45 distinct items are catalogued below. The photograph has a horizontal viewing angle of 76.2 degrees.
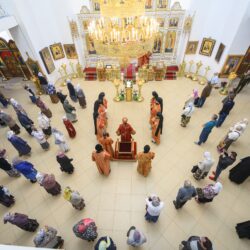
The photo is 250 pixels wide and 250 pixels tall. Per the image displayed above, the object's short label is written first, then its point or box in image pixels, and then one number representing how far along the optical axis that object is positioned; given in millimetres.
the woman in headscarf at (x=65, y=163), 5136
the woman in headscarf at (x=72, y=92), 8412
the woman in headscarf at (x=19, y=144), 5684
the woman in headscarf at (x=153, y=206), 3875
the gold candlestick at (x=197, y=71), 10273
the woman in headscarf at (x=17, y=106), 6752
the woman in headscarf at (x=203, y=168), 4770
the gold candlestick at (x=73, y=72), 11027
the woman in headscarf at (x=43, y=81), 9098
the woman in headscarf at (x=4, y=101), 8740
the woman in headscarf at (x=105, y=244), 3118
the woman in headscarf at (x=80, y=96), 8019
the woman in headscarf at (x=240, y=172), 4800
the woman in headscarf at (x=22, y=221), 3929
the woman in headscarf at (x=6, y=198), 4695
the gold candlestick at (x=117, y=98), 9094
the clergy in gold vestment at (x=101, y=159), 4798
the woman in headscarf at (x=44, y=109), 7531
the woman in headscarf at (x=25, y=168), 4885
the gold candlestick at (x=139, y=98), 9020
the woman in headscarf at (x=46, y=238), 3674
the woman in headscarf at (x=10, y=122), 6867
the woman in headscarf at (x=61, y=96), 7711
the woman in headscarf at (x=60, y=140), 5809
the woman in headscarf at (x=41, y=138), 6041
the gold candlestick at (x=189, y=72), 10516
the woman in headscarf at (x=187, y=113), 6648
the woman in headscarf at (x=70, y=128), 6376
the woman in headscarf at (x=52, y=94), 8656
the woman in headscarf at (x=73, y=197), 4301
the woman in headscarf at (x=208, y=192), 4227
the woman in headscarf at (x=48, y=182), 4652
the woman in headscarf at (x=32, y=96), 8405
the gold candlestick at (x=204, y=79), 10112
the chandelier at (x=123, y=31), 4207
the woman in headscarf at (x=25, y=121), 6527
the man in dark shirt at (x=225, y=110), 6534
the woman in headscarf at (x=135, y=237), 3564
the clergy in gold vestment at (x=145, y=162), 4834
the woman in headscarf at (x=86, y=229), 3740
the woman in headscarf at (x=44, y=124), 6474
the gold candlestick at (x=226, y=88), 9182
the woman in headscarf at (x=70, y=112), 7047
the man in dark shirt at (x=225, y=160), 4605
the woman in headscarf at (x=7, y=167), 5332
